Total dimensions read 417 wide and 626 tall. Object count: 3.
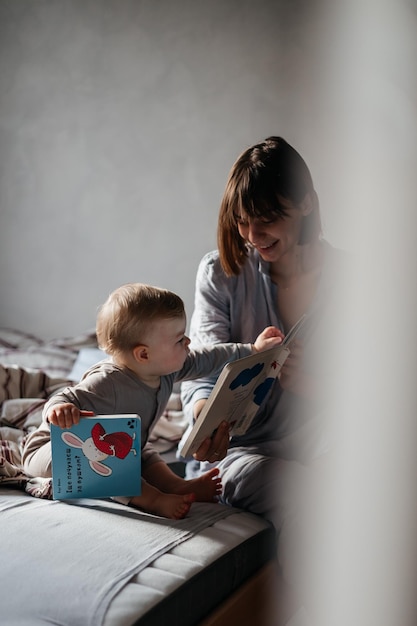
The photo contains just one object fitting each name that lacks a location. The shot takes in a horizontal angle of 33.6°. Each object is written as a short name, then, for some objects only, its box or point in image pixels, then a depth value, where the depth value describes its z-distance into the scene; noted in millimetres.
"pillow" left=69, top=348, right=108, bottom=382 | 1925
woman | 1183
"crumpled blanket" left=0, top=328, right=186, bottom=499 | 1207
